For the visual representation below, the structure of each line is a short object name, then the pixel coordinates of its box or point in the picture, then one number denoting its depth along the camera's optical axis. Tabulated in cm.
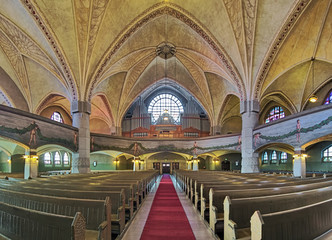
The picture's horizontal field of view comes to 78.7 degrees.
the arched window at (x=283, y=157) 2066
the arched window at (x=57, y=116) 2321
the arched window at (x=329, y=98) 1717
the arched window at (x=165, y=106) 3112
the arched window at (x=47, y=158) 2211
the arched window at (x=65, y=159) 2388
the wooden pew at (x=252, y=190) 428
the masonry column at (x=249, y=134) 1677
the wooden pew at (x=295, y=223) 227
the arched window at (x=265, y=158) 2302
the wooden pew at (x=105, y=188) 522
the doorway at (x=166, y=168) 2966
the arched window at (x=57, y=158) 2306
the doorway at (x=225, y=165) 2727
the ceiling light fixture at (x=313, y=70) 1585
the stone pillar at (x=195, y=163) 2373
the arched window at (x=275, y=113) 2219
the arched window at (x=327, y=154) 1681
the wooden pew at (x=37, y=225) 219
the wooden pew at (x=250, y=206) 334
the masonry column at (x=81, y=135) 1631
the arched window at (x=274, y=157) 2184
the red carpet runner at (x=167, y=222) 450
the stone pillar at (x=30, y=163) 1216
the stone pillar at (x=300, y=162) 1272
